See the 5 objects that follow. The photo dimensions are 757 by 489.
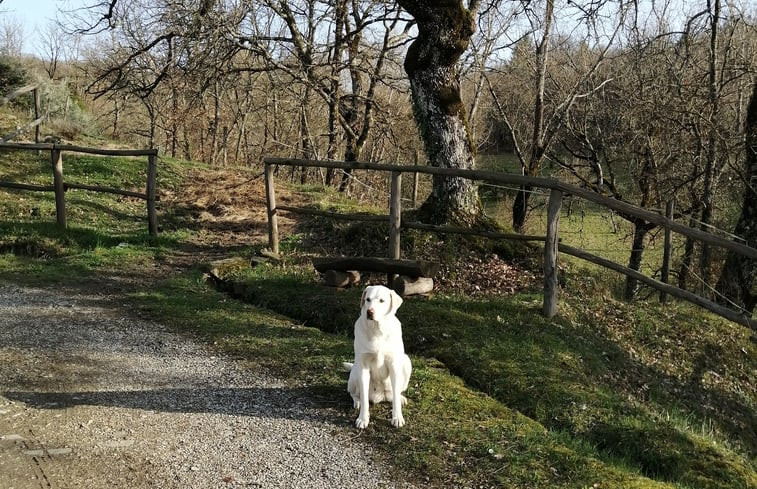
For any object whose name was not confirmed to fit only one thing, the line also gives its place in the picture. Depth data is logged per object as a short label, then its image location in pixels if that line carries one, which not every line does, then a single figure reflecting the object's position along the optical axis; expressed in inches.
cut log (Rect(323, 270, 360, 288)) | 329.1
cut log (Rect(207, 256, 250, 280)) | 373.7
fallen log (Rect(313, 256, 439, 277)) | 308.8
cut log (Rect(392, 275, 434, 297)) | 312.8
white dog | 185.0
